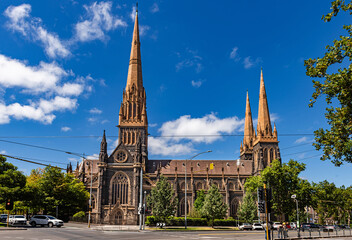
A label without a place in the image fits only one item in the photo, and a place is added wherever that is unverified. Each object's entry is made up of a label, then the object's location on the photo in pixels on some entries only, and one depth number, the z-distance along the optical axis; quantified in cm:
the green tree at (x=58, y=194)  5497
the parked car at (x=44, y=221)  3738
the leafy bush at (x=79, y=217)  5447
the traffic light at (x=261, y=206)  2116
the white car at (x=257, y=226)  4763
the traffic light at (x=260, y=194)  2091
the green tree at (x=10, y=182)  3672
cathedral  6669
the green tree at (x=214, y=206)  4956
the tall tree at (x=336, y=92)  1427
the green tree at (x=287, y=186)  5531
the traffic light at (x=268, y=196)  2081
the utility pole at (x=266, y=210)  1993
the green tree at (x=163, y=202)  4325
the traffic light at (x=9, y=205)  3171
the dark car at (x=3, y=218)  4650
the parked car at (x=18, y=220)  3738
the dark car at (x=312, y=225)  5487
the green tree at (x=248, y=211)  5587
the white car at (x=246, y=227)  4622
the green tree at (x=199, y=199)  7266
